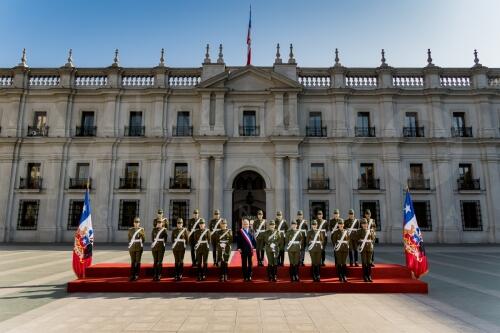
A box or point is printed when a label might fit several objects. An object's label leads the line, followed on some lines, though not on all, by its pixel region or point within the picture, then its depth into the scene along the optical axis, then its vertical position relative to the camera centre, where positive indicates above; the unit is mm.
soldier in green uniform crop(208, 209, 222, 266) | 10008 -392
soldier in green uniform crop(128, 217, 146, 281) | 9367 -951
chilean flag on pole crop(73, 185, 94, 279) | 9664 -920
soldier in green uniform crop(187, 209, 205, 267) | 10211 -408
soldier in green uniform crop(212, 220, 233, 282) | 9359 -921
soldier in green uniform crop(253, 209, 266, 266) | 10992 -661
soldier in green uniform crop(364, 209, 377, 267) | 10100 -166
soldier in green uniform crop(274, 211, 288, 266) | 10351 -535
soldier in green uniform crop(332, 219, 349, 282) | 9312 -1017
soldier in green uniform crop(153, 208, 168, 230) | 10206 -155
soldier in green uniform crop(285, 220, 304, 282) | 9359 -1090
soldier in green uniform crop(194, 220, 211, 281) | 9391 -1019
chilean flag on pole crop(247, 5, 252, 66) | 24467 +12888
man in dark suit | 9289 -979
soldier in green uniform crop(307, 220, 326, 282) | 9336 -935
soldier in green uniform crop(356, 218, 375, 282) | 9383 -1006
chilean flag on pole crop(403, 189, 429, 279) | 9781 -899
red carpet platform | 8867 -1931
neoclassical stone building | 22562 +5061
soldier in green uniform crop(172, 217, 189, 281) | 9461 -952
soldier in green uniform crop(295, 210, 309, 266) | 10895 -439
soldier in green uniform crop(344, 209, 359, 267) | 10695 -411
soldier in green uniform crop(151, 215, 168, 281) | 9438 -910
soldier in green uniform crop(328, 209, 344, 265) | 10336 -244
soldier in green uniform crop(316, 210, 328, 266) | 9953 -319
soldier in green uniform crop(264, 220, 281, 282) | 9344 -1080
